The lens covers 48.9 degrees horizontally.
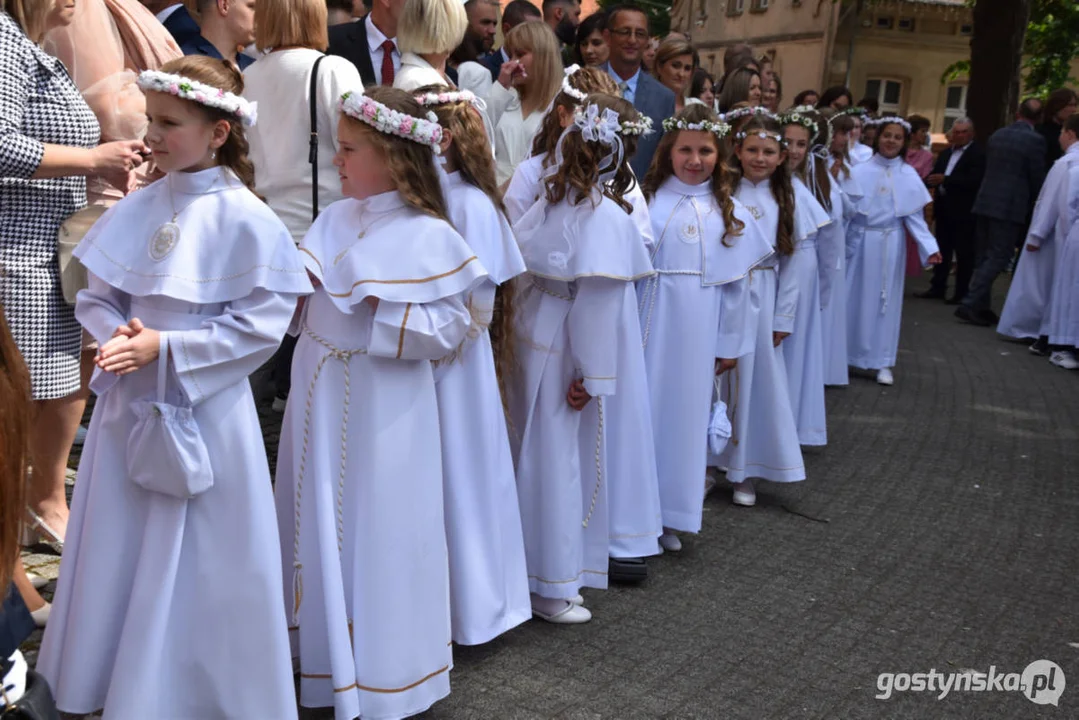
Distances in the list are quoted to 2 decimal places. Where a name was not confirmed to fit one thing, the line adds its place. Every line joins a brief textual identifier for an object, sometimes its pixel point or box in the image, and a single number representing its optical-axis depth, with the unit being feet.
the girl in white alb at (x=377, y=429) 11.68
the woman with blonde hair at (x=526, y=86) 19.52
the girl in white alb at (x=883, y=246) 32.53
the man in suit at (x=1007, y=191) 43.62
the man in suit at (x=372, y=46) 19.86
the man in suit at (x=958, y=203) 49.73
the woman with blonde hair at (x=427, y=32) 17.53
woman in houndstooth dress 12.84
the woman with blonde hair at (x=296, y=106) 16.58
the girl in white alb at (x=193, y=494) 10.50
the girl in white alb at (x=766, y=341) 20.45
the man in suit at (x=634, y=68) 23.56
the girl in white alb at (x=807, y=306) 23.29
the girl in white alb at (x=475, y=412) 13.10
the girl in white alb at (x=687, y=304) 17.88
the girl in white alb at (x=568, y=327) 14.67
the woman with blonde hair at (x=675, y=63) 25.54
